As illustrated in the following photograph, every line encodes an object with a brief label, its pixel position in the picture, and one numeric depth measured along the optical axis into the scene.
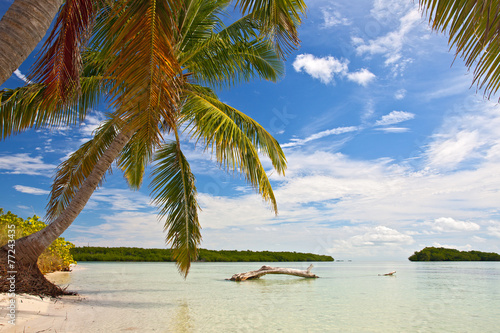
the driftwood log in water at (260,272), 13.04
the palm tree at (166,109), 3.56
